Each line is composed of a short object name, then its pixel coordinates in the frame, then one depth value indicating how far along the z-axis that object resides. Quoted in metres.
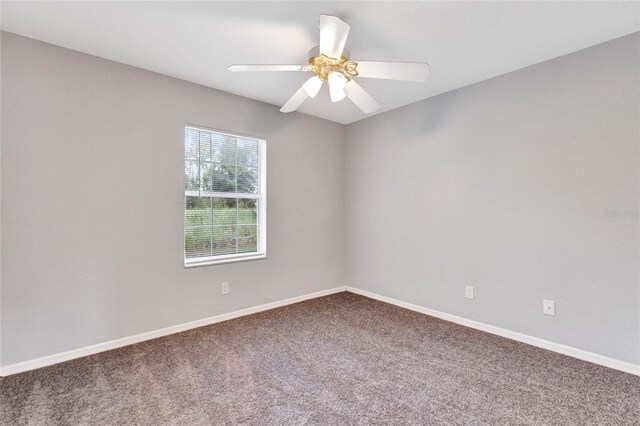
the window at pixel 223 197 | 2.99
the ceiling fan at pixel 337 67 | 1.71
